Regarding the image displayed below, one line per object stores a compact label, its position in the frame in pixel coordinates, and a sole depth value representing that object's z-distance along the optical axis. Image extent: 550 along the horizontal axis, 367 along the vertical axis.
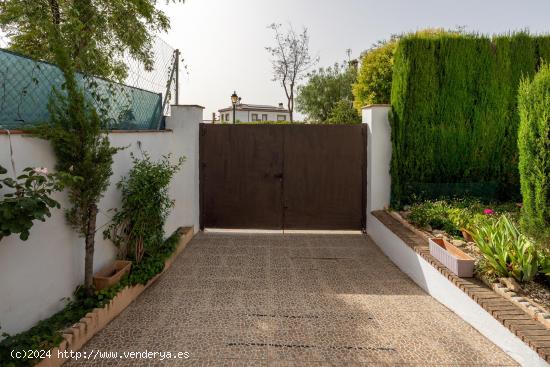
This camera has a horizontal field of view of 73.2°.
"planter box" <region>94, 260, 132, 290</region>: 3.69
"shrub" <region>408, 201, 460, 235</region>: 5.39
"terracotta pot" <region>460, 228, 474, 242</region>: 4.99
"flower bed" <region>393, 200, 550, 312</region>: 3.44
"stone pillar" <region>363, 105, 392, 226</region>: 6.83
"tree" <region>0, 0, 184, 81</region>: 4.14
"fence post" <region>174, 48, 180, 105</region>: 7.07
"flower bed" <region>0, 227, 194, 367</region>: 2.46
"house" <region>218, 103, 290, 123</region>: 54.75
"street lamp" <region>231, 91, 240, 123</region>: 17.53
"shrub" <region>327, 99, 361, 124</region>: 15.53
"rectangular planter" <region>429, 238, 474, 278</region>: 3.77
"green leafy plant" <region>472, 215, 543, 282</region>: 3.47
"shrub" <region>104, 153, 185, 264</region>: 4.35
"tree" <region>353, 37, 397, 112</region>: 12.37
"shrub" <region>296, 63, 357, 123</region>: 30.58
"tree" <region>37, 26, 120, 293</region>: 3.04
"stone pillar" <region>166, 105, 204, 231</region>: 6.83
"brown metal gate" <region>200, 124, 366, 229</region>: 7.04
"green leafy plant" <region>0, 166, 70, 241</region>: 2.28
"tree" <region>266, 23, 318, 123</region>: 22.02
